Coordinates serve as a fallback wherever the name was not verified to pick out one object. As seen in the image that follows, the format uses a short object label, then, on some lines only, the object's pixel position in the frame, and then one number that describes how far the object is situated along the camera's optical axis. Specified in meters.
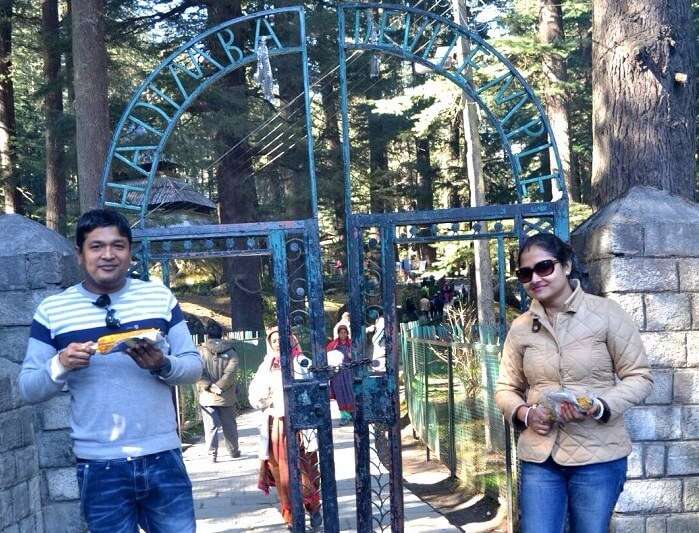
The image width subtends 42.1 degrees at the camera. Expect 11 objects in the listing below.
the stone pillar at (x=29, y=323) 5.27
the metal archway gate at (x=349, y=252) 5.20
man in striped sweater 3.51
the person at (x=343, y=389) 8.41
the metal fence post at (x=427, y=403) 11.23
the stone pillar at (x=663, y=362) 5.31
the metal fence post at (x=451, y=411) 9.58
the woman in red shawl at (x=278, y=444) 7.73
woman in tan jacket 3.79
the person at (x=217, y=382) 10.91
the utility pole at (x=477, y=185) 13.81
